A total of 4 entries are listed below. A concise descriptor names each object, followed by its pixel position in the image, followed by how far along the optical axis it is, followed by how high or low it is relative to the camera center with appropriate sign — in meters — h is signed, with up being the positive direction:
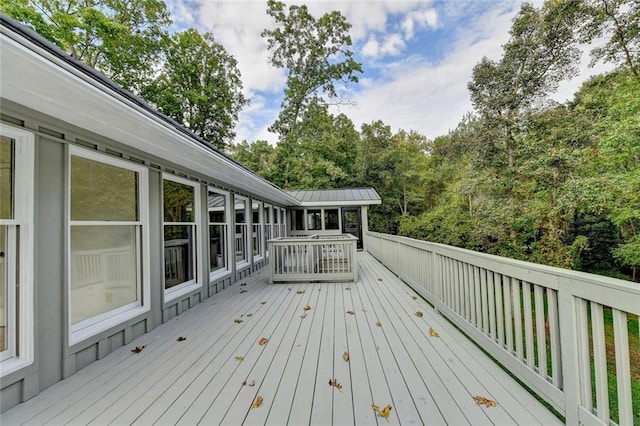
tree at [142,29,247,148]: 16.42 +8.80
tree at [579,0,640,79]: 7.58 +5.25
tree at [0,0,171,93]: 11.46 +9.14
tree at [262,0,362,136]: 18.22 +11.34
